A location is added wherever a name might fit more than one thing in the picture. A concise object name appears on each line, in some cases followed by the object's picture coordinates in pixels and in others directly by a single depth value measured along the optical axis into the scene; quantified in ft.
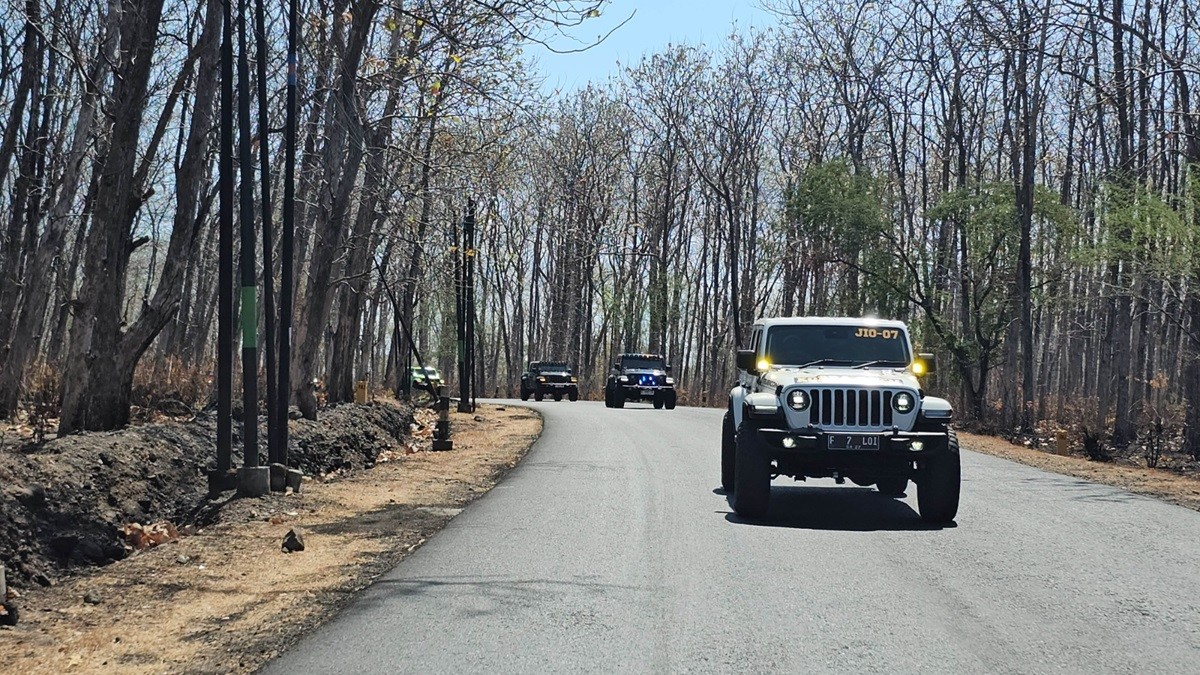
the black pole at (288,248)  53.78
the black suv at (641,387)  153.58
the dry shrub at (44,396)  64.22
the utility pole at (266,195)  52.85
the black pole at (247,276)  49.19
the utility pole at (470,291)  120.78
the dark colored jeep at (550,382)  193.57
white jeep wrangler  40.60
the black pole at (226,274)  48.42
